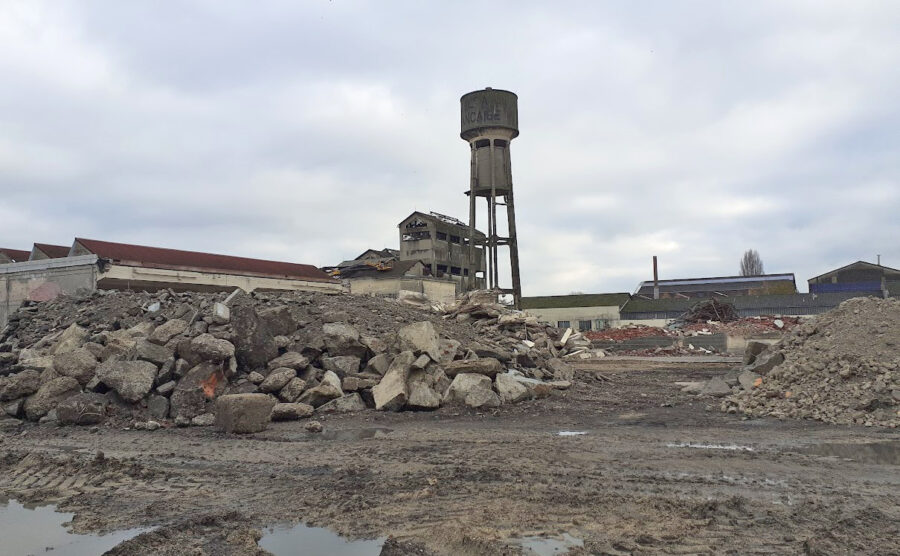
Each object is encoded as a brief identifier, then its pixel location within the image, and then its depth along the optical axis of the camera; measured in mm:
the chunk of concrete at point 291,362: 11008
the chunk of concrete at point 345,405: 10297
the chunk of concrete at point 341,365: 11344
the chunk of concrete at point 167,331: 10945
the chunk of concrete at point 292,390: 10352
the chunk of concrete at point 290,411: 9773
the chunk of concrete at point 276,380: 10445
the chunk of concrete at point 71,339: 11836
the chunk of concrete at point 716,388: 12008
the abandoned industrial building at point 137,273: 20781
